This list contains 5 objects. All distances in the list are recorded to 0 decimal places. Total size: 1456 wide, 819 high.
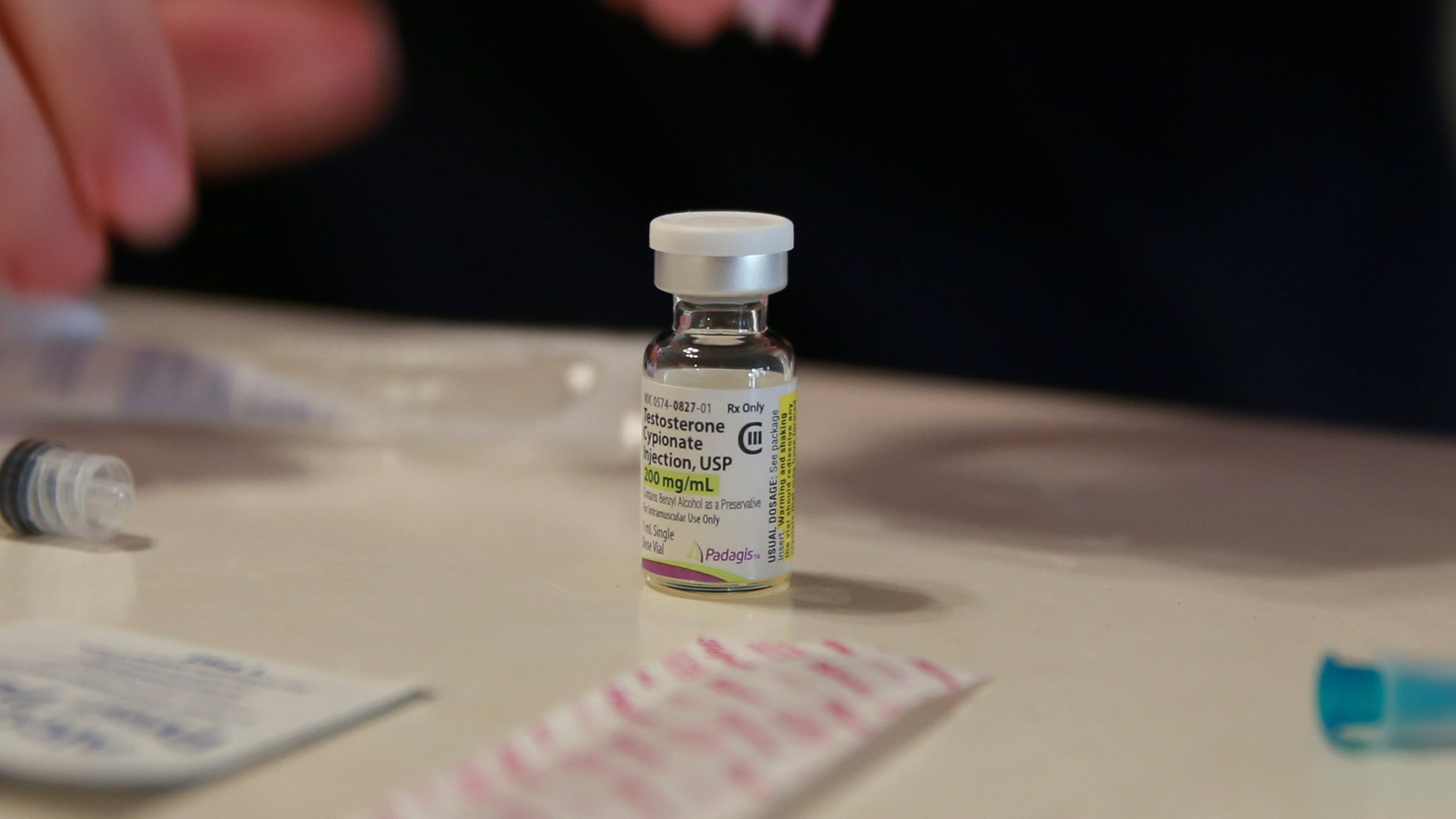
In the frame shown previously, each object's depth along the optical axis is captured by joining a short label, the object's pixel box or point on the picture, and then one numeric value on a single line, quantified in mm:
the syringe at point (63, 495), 310
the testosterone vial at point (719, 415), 287
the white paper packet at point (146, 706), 254
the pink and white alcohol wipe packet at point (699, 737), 250
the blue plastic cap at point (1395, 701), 263
